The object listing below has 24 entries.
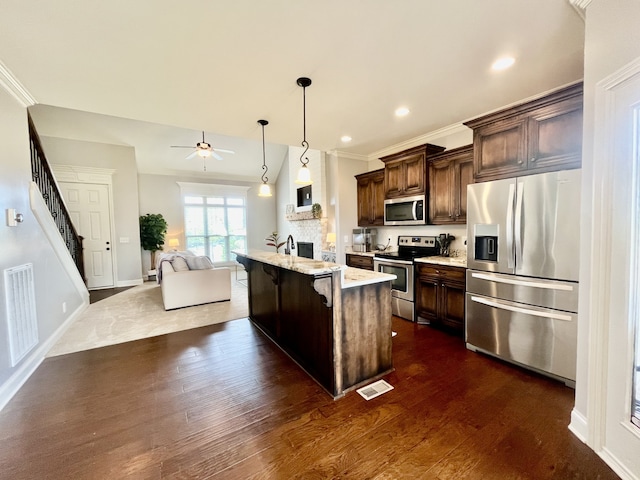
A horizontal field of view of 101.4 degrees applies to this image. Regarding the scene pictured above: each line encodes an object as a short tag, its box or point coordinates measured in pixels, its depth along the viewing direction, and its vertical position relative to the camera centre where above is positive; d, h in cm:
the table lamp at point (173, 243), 759 -30
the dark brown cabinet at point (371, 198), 471 +58
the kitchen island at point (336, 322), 213 -83
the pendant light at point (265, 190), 356 +57
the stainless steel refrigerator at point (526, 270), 217 -40
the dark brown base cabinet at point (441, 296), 313 -86
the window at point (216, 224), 817 +25
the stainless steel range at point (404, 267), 371 -56
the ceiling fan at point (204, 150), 518 +165
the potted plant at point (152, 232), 694 +3
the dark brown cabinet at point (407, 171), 388 +91
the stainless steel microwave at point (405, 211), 394 +29
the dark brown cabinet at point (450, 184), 344 +60
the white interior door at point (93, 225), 579 +20
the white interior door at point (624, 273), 137 -26
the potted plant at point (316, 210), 545 +42
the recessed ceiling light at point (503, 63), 225 +144
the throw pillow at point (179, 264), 459 -56
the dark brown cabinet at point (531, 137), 228 +87
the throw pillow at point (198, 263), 473 -57
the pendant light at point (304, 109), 252 +143
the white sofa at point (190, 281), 443 -87
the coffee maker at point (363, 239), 503 -19
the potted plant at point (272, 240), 814 -30
